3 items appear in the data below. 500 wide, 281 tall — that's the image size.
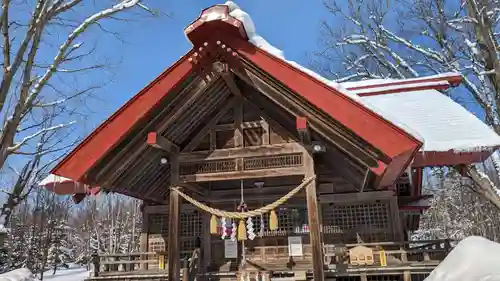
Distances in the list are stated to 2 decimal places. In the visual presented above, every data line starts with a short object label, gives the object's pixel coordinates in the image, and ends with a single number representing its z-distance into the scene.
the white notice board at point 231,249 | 10.12
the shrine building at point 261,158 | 6.61
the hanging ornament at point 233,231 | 8.39
